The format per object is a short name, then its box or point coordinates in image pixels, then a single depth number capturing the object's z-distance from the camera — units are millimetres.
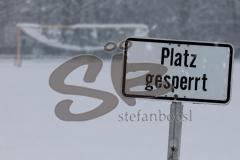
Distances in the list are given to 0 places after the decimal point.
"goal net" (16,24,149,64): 35066
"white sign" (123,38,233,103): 4569
